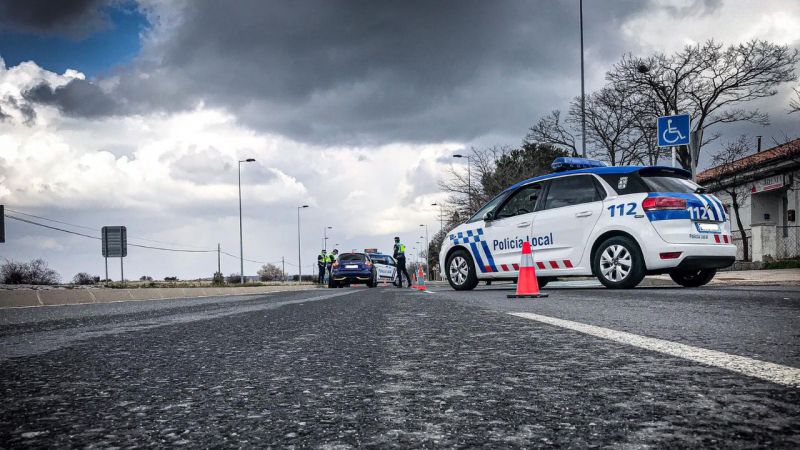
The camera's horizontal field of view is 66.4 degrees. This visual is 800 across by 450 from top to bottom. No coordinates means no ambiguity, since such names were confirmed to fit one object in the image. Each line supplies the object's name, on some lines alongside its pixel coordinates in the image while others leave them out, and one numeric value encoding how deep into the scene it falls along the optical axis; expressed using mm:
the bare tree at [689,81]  29875
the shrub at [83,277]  34288
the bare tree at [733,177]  32469
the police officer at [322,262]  34969
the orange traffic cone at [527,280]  7824
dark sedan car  25172
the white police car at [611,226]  8742
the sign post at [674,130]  14836
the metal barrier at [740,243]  29950
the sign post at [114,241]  28914
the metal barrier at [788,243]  25547
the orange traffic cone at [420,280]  16422
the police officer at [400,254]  23938
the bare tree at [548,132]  37469
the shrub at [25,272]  27794
